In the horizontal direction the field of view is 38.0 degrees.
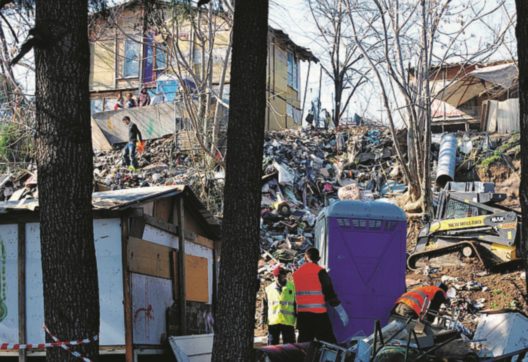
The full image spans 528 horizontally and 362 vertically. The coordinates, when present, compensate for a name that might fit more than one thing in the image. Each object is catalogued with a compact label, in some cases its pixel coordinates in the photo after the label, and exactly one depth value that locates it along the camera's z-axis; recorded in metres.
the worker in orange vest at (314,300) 10.20
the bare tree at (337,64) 19.70
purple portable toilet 11.80
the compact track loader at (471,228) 16.84
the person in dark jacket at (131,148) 23.61
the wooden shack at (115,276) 8.57
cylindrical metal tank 22.31
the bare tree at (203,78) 17.89
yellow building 28.14
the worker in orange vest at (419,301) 9.66
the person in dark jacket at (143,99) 26.89
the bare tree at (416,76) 18.48
